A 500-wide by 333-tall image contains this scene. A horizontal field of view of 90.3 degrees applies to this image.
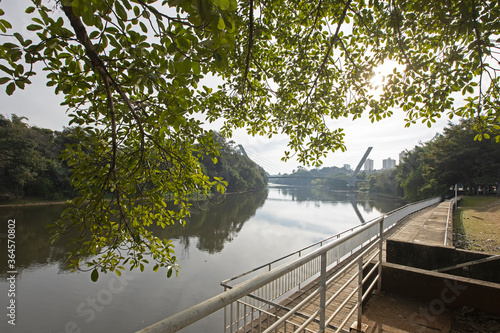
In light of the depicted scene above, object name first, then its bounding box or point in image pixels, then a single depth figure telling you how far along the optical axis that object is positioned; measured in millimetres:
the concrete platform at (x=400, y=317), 2316
